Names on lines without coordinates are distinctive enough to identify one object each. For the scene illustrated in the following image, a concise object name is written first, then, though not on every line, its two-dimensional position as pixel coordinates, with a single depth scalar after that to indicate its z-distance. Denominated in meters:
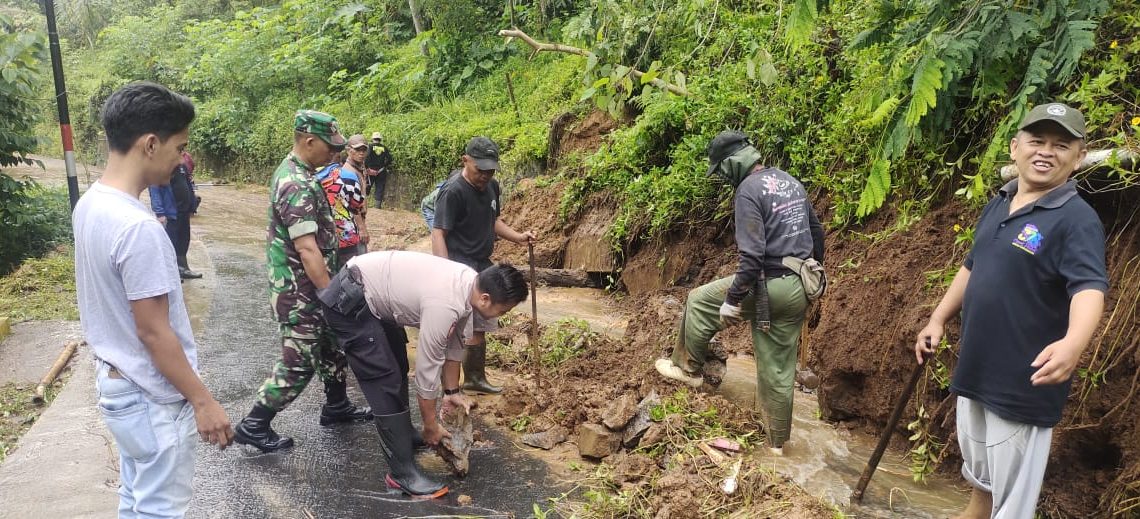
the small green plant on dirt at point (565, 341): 6.13
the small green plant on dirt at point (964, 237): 4.53
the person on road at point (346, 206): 5.42
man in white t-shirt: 2.34
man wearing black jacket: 4.34
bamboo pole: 5.45
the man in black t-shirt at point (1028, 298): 2.71
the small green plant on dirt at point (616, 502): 3.77
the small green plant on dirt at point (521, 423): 4.94
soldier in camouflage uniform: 4.20
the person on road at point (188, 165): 9.53
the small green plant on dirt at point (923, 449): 4.32
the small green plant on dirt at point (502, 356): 6.27
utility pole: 7.79
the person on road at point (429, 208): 5.76
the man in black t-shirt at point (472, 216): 5.09
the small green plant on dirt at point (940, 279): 4.60
